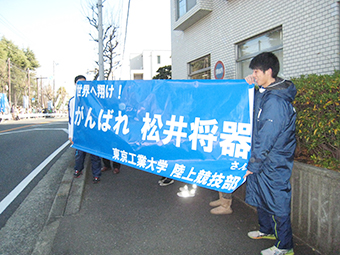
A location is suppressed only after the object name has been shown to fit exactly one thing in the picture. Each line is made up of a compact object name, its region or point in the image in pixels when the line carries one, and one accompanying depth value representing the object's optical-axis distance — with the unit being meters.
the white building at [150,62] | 44.28
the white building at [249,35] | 5.82
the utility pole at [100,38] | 10.24
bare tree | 15.46
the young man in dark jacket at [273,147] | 2.34
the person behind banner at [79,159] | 4.69
